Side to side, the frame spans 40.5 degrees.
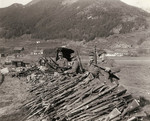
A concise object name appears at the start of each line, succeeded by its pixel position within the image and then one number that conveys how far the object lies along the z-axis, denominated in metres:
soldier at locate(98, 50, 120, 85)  7.61
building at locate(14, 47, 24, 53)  66.66
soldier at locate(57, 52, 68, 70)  10.66
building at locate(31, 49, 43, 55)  57.87
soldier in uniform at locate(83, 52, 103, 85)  7.27
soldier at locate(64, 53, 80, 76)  8.58
